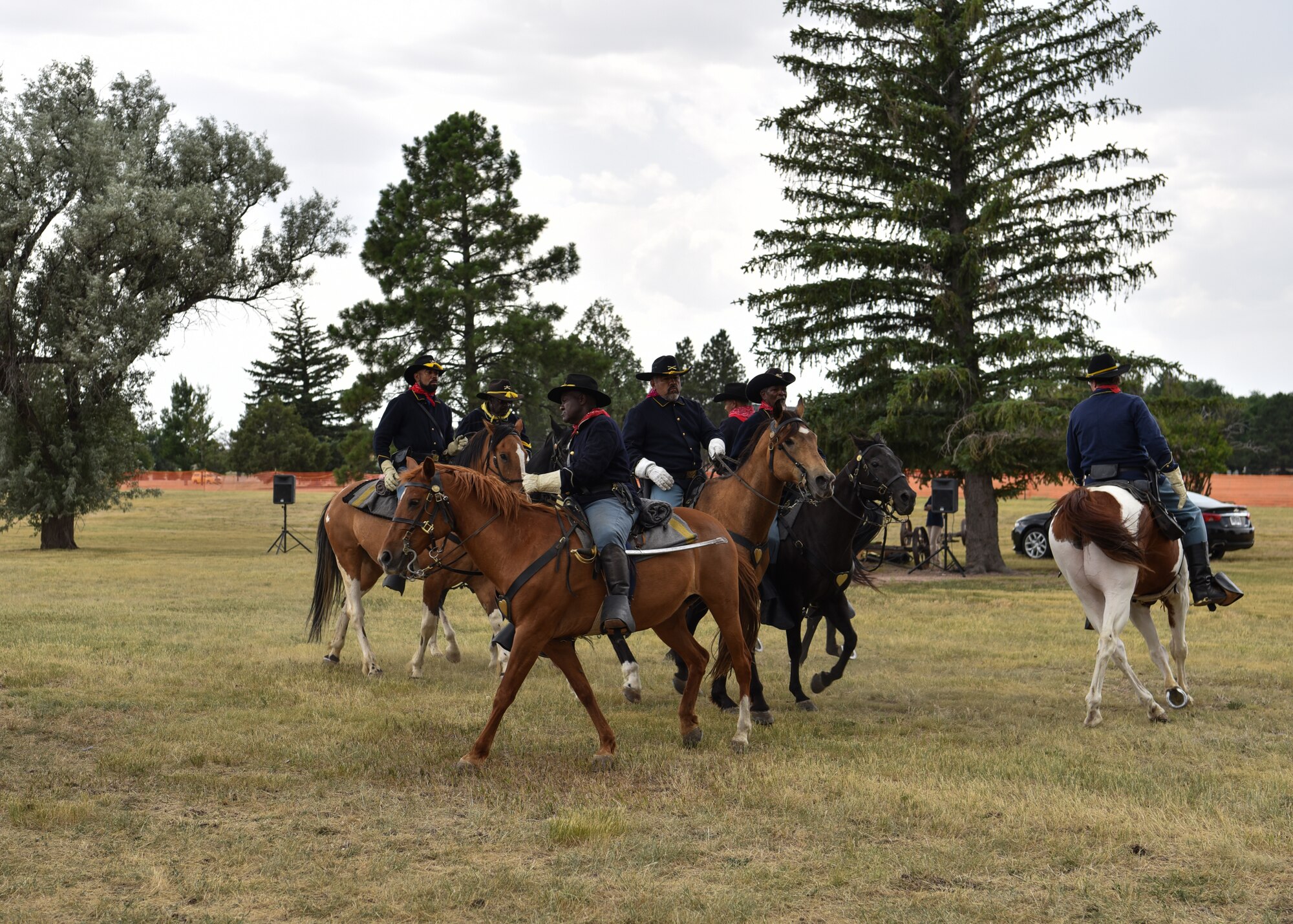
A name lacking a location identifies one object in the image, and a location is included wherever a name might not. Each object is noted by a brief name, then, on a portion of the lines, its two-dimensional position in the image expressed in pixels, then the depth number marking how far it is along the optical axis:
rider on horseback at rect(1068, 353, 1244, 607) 9.31
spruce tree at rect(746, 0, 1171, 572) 22.50
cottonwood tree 28.41
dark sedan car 27.16
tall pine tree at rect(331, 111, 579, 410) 39.34
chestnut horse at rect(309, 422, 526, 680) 10.77
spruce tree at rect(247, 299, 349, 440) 94.06
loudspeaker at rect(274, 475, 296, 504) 31.17
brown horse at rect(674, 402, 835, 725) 8.80
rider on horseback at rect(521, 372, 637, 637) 7.77
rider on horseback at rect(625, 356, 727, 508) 10.19
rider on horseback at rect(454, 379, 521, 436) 12.44
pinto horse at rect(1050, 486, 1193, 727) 9.01
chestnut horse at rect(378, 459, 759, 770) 7.58
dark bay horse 9.86
